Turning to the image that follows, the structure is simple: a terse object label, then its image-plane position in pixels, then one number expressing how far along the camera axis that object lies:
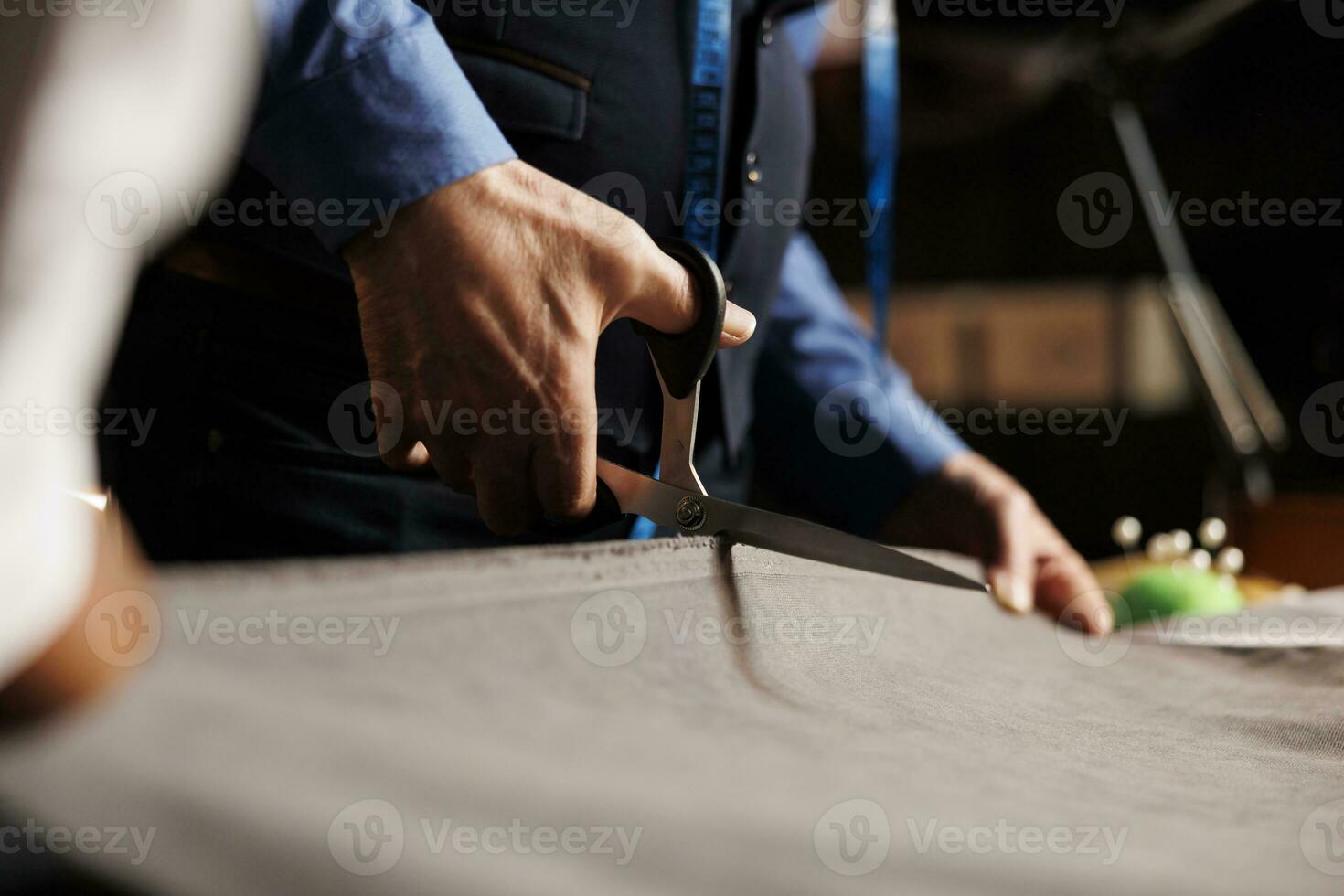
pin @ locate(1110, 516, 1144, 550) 0.69
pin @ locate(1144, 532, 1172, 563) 0.73
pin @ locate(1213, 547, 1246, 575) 0.69
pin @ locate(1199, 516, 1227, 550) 0.78
